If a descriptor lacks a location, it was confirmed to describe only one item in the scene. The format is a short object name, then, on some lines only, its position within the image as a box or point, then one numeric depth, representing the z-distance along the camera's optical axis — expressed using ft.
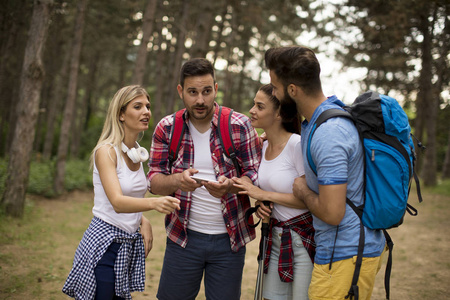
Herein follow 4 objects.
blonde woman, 9.91
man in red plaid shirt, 11.18
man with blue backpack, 7.84
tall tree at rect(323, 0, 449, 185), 48.40
